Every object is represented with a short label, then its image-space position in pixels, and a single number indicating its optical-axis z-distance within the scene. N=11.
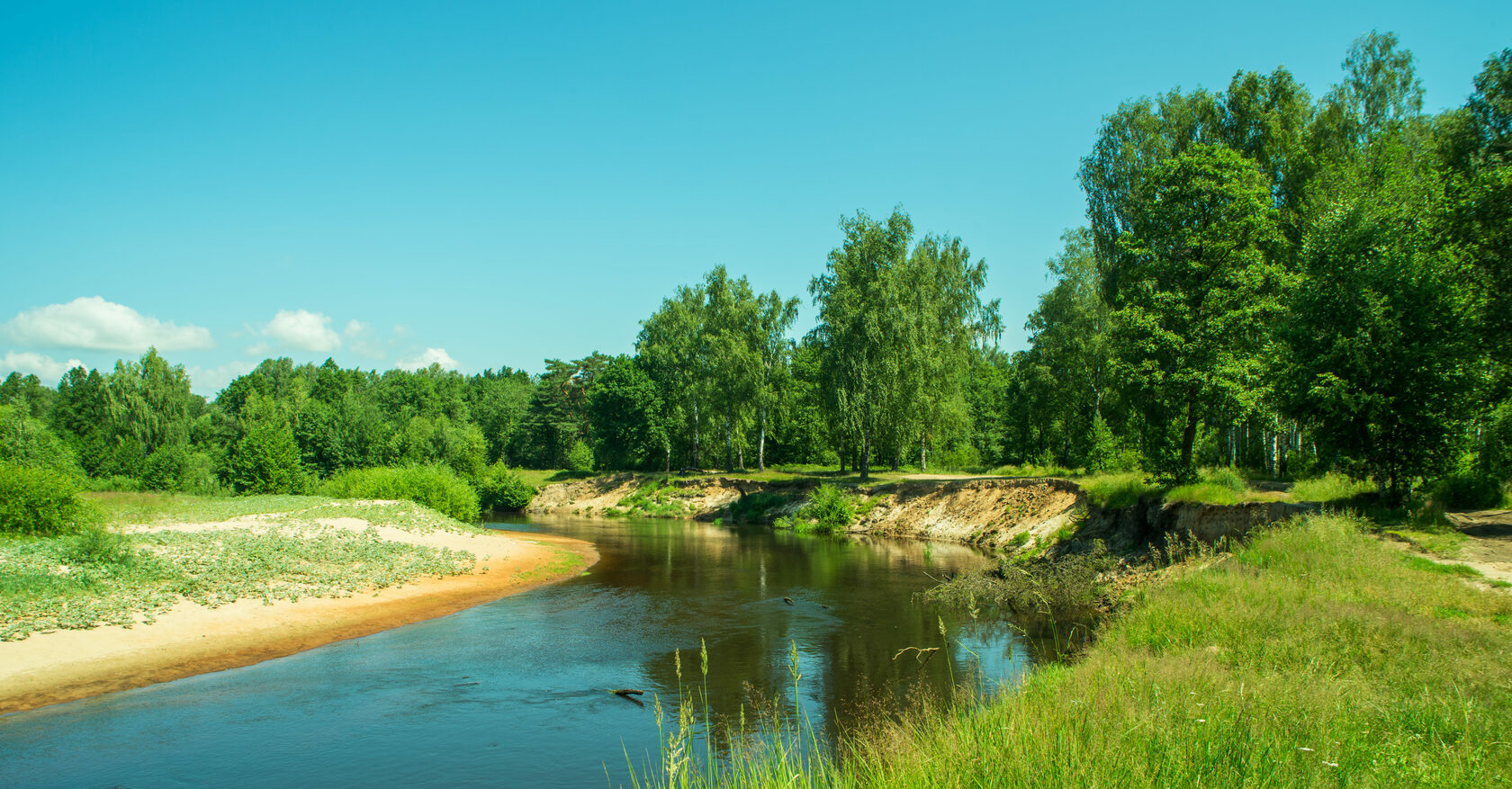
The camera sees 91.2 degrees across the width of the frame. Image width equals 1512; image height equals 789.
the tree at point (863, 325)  44.84
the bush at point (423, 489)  44.75
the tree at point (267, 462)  55.41
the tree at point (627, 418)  68.38
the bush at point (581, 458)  80.12
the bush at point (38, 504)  23.92
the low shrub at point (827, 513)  45.03
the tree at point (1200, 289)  24.00
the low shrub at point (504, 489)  67.44
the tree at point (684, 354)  61.25
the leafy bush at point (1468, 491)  16.97
